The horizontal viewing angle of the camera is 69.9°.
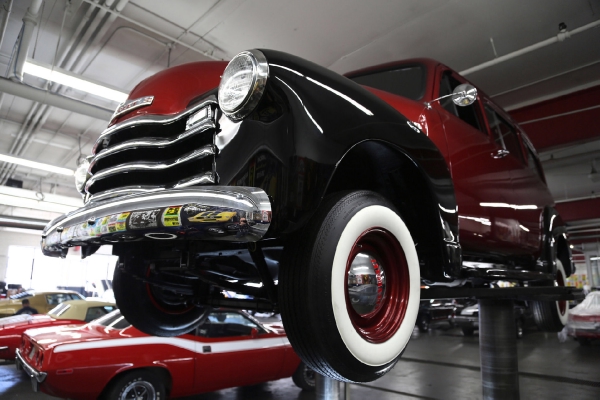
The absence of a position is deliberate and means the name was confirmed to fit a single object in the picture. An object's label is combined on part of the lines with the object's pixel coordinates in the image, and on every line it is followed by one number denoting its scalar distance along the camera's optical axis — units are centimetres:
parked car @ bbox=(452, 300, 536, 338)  1255
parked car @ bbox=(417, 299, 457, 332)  1429
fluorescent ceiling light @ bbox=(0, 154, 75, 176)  863
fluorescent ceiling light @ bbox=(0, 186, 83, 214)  1154
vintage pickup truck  129
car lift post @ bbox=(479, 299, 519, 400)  330
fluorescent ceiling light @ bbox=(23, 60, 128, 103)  507
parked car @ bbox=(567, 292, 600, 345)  1024
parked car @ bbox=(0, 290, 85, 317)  985
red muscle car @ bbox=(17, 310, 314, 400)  402
